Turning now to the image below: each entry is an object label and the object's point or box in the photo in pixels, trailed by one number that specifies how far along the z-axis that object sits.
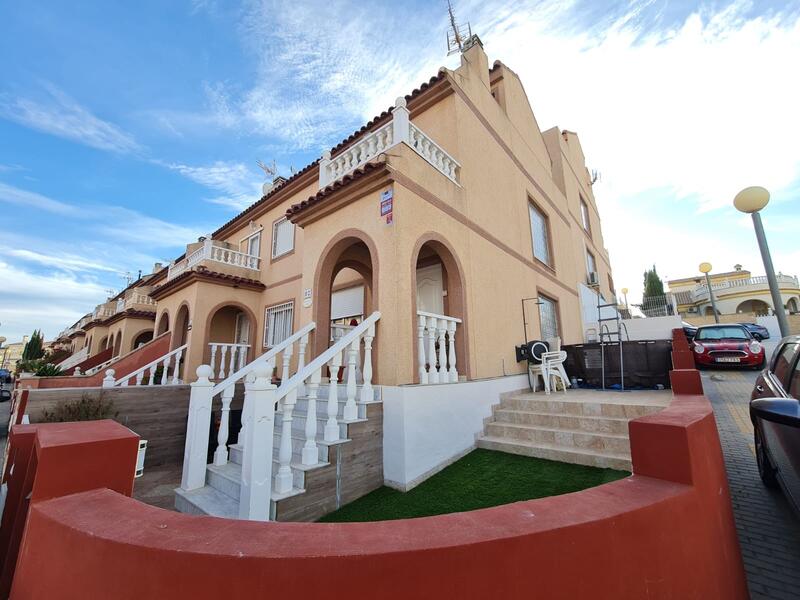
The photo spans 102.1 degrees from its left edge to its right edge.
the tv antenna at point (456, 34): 9.12
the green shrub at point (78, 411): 6.06
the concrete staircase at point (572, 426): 4.59
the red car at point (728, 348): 10.64
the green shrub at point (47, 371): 8.08
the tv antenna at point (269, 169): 14.29
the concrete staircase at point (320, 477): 3.46
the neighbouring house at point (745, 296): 30.25
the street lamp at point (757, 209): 4.57
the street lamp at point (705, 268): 11.92
